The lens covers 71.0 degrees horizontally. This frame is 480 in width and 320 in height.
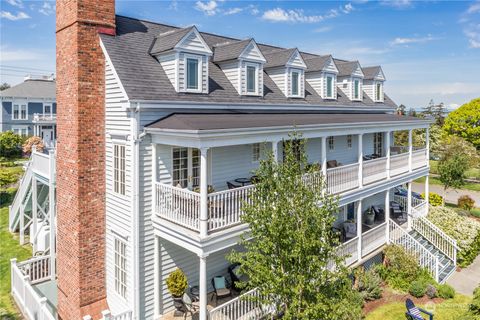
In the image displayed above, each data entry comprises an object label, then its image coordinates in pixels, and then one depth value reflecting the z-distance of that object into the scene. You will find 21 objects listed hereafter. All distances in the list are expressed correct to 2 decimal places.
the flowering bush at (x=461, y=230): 19.80
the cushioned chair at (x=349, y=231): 17.91
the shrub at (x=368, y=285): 15.41
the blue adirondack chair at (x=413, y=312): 12.87
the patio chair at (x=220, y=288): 11.98
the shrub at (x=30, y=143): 39.97
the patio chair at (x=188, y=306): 11.23
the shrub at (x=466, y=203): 30.85
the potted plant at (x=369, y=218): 19.92
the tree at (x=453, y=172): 29.58
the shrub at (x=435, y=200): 28.19
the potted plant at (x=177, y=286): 11.13
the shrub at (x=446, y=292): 15.68
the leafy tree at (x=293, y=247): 8.09
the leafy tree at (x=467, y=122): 59.81
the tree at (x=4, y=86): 117.14
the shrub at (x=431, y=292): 15.71
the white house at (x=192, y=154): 10.82
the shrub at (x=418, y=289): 15.72
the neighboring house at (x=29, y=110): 48.62
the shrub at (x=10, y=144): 42.09
